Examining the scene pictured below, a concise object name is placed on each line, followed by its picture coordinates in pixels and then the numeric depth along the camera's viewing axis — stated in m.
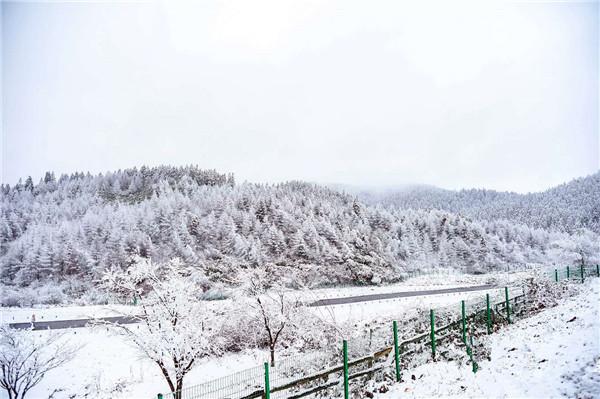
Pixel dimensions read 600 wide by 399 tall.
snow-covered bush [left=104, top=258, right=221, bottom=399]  15.66
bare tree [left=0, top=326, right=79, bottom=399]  13.66
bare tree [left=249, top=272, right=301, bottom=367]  25.60
